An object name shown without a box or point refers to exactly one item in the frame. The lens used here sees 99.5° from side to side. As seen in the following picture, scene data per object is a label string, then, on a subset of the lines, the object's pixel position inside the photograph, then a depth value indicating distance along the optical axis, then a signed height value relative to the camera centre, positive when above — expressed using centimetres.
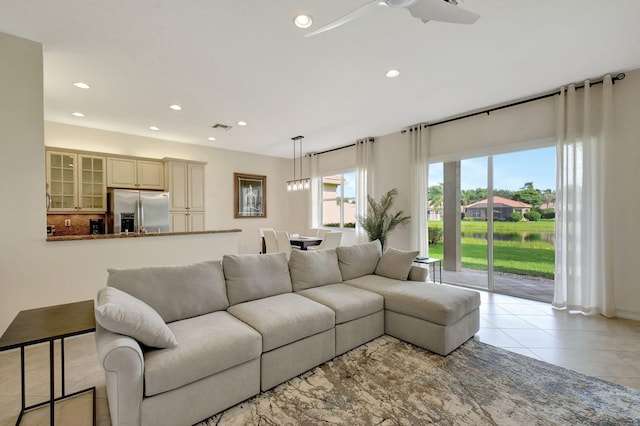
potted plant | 546 -18
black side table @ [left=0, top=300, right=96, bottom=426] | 142 -66
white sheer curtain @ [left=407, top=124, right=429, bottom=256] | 512 +49
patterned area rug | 174 -133
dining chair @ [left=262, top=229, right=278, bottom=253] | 541 -58
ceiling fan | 166 +130
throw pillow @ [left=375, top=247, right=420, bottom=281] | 341 -69
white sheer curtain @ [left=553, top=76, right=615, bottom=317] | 336 +8
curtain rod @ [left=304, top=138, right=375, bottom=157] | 609 +164
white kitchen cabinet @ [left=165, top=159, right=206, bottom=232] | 575 +43
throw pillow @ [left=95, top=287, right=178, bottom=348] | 148 -61
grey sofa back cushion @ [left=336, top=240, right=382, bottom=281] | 346 -63
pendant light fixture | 580 +64
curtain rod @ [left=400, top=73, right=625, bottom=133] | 332 +160
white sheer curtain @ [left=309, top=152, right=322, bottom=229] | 758 +50
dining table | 548 -62
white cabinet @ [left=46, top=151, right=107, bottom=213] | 470 +56
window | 695 +30
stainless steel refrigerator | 507 +4
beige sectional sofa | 152 -86
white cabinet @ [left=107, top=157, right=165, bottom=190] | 522 +81
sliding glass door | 406 -22
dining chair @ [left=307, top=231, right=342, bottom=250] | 527 -57
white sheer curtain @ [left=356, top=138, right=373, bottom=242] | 608 +78
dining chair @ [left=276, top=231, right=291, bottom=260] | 511 -57
